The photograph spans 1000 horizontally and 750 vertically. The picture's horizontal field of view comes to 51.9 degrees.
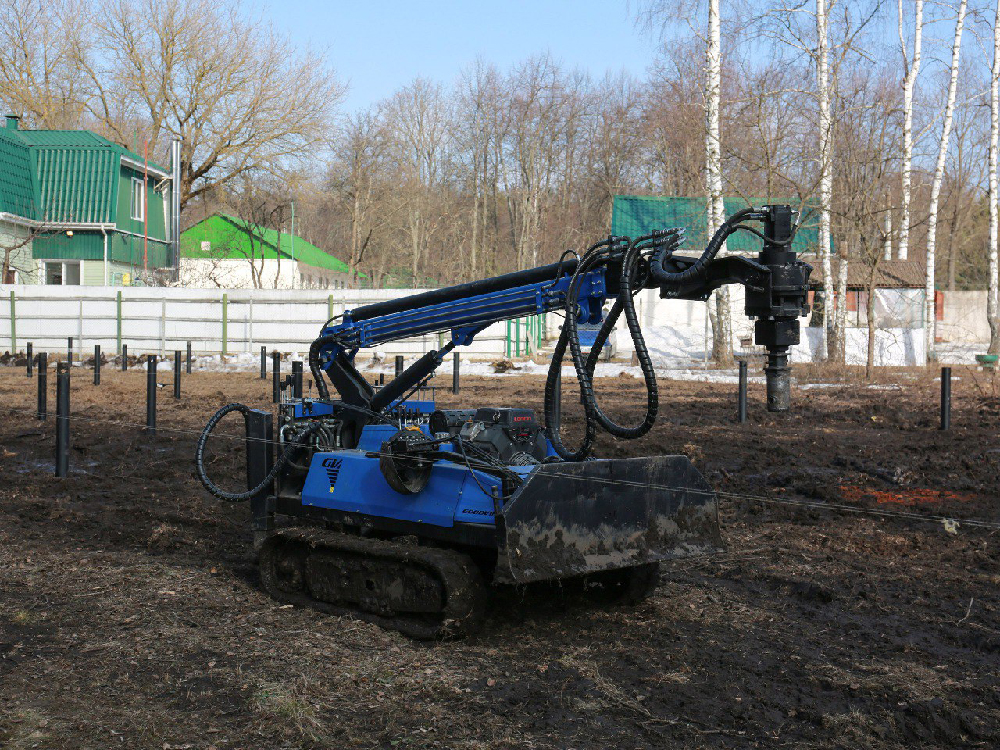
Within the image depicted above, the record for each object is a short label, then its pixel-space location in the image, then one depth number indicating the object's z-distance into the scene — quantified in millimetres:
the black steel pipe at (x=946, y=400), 15203
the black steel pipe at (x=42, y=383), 15087
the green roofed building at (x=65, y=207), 37125
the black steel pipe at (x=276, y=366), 13297
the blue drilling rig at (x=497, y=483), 5695
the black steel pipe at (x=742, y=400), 16078
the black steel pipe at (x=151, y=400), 14211
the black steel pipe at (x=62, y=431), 11055
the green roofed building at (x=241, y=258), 51000
